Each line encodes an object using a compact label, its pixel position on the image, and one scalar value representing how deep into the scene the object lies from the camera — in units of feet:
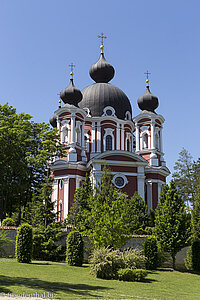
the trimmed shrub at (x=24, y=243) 62.75
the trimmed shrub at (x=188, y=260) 75.87
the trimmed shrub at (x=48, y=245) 71.10
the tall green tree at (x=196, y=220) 76.43
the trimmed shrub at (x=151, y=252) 70.08
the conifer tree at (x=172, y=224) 72.59
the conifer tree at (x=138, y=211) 95.00
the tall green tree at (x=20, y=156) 97.63
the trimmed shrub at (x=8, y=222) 82.48
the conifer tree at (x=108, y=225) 65.72
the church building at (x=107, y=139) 122.52
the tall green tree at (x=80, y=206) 88.20
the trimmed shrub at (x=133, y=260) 57.50
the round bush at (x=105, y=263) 55.36
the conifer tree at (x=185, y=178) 155.02
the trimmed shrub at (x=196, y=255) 73.41
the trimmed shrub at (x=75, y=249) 66.18
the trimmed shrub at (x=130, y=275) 54.08
